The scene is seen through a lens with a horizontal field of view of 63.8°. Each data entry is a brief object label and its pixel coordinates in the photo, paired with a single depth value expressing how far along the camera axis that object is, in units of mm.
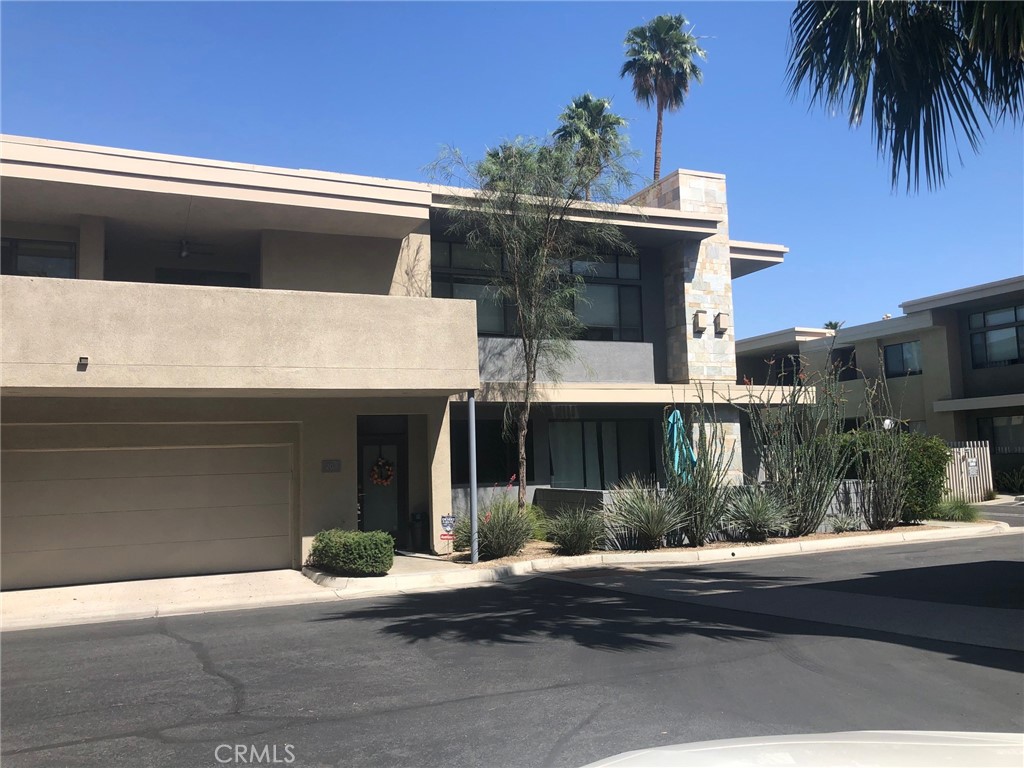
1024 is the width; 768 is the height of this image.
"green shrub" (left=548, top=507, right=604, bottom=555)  15180
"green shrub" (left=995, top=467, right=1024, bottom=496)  28172
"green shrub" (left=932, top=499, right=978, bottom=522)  20422
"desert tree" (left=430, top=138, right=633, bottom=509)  17078
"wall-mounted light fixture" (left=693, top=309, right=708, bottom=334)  20859
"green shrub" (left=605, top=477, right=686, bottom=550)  15773
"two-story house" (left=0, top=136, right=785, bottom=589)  12586
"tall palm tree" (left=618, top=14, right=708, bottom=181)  36688
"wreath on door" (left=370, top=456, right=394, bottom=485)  16766
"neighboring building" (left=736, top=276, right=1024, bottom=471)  28641
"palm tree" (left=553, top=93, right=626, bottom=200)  31484
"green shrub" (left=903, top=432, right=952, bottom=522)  19516
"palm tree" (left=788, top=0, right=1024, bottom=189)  8531
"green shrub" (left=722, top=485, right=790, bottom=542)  16672
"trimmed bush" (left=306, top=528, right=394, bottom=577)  13117
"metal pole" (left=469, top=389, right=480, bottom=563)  14391
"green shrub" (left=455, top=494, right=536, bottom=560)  15016
